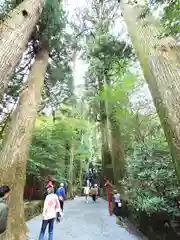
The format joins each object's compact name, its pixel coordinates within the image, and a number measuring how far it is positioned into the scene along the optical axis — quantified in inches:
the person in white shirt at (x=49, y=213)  144.2
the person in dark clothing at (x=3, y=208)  84.2
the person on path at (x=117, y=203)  257.8
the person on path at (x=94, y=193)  395.6
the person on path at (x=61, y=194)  242.4
